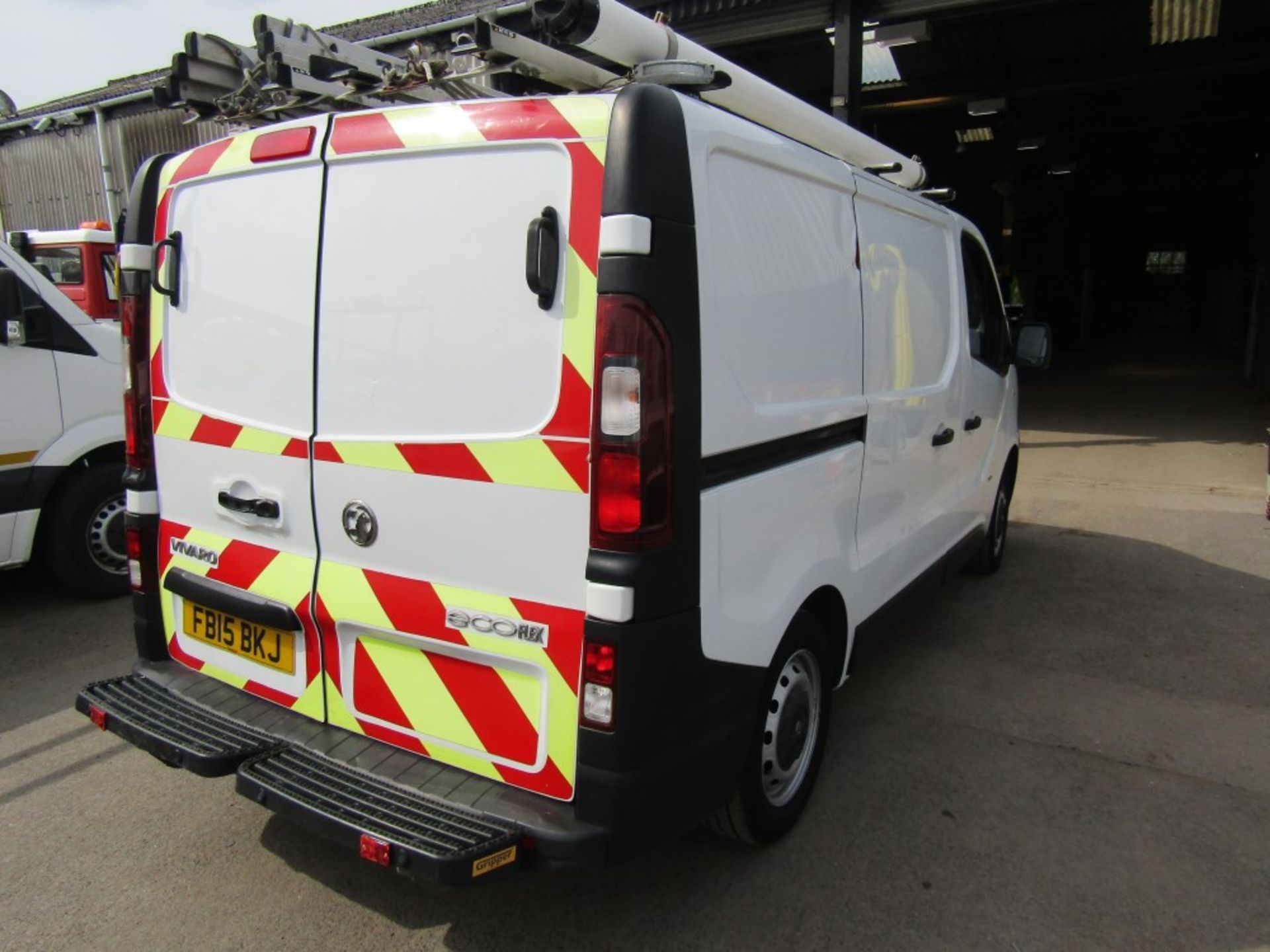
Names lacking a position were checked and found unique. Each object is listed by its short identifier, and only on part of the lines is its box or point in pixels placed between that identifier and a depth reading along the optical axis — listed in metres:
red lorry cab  8.29
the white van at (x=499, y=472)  2.02
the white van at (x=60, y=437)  4.63
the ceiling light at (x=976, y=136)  18.14
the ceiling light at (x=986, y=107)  14.12
